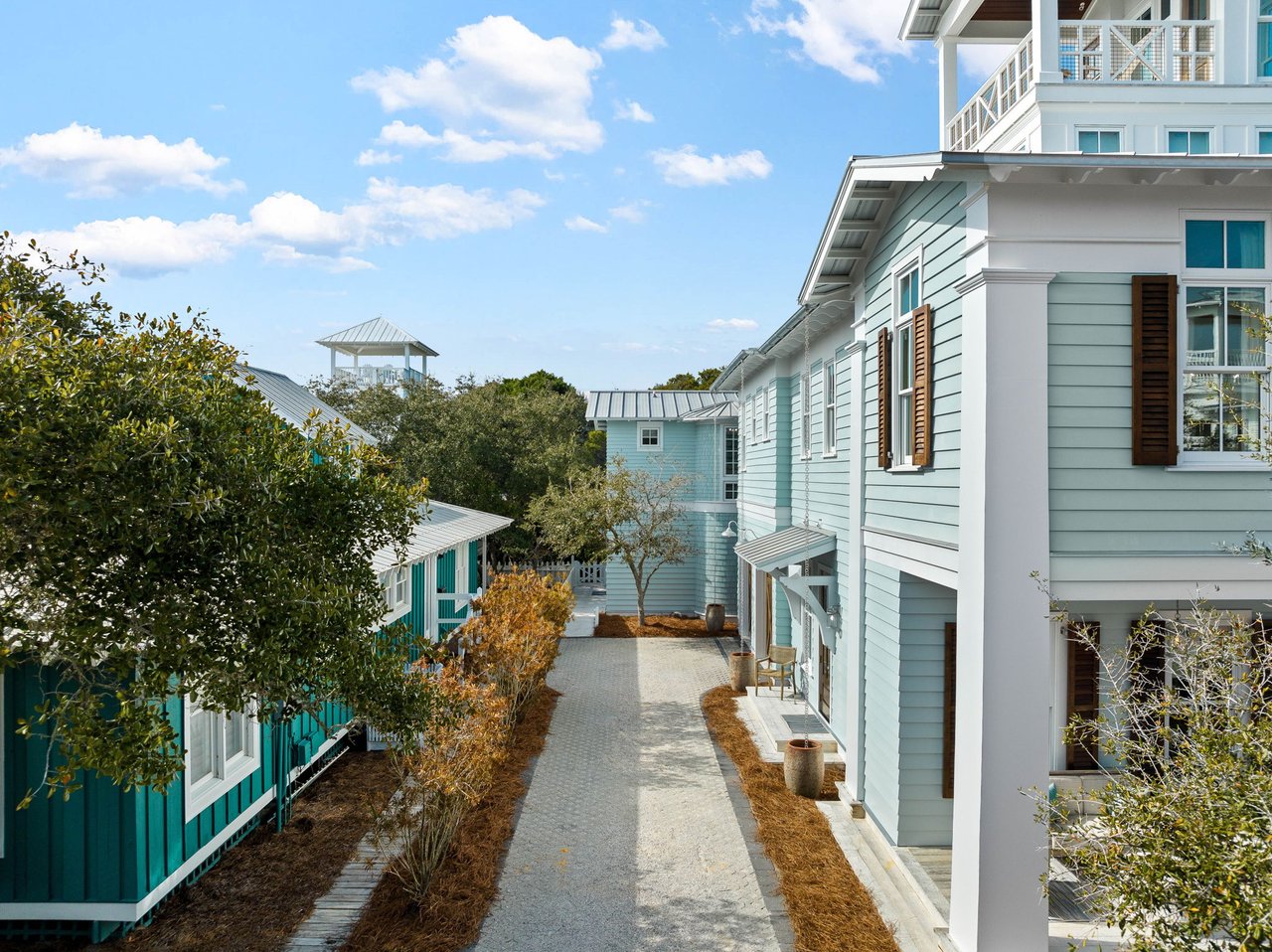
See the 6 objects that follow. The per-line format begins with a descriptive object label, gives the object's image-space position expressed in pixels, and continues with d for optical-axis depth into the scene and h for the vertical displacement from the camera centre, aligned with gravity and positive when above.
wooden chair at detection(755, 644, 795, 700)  15.85 -3.72
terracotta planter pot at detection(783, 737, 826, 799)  11.31 -3.79
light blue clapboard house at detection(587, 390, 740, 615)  26.20 +0.35
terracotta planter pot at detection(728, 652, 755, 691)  17.58 -3.94
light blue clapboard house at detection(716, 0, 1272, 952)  6.60 +0.23
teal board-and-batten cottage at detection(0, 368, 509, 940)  7.25 -3.10
